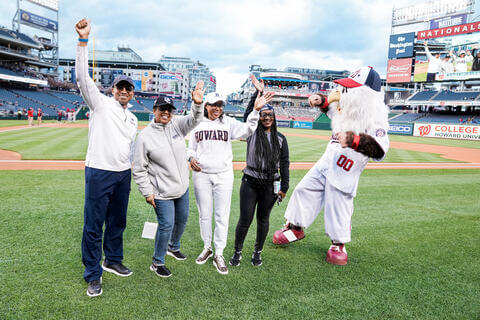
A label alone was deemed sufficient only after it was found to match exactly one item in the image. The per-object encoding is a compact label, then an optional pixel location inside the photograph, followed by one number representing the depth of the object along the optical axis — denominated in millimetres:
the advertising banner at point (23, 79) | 39150
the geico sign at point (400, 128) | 38050
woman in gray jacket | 3168
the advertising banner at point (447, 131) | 32094
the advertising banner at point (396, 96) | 50534
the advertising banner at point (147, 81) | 67238
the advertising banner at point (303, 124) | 47500
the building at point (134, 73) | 68125
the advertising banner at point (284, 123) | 48375
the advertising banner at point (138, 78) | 67294
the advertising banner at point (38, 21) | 48219
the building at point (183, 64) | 136625
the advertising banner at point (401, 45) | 46188
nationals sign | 39250
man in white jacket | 2912
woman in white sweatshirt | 3527
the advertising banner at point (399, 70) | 46219
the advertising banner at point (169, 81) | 67456
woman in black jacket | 3547
